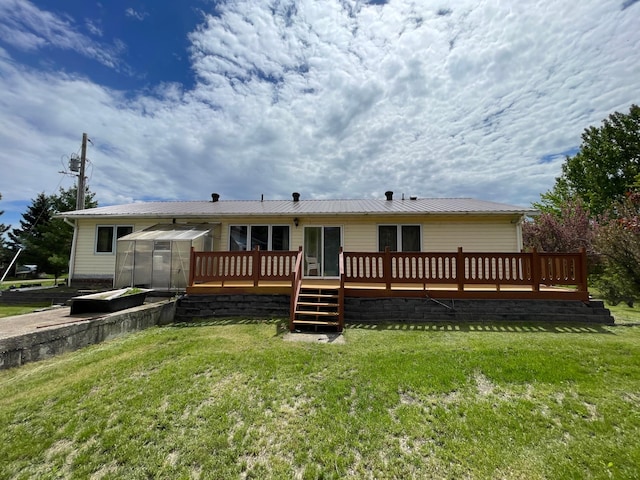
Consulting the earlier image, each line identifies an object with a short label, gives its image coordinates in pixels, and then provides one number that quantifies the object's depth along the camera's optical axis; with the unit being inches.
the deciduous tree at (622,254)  354.6
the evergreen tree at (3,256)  864.1
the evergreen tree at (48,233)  730.2
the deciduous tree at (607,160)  934.4
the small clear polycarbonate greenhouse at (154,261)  336.8
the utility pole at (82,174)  582.3
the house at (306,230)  381.7
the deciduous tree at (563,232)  610.2
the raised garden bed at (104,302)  226.2
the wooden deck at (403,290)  268.4
